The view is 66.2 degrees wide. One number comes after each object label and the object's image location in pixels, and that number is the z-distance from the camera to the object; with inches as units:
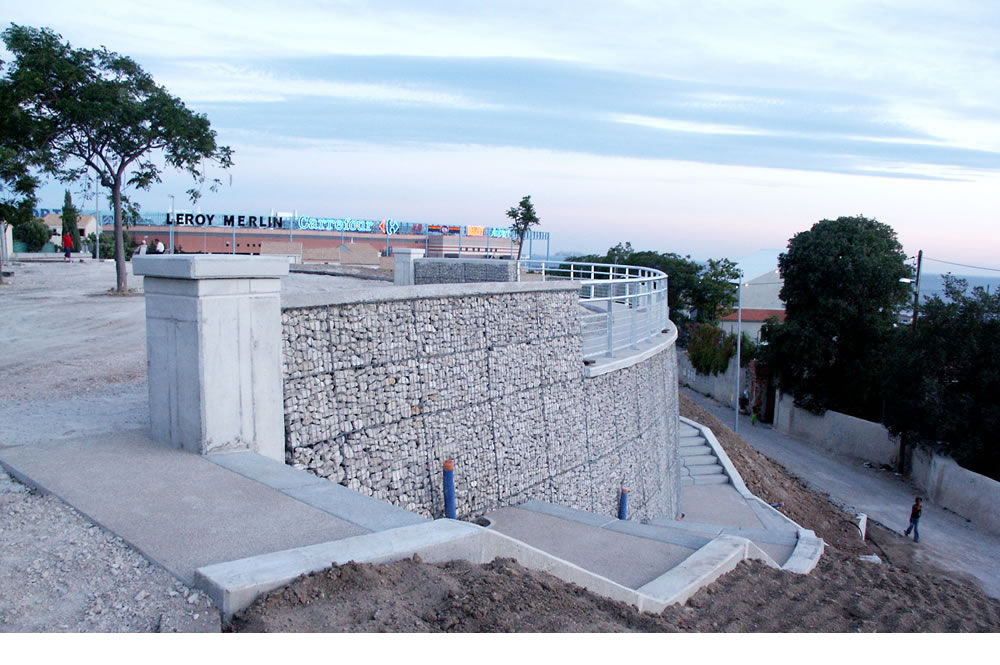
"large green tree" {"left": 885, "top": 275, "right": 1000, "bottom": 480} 1035.3
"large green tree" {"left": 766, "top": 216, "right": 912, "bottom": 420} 1397.6
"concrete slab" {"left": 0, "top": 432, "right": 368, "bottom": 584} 184.7
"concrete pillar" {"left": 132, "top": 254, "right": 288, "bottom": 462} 263.1
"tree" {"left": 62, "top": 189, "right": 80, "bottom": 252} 2096.3
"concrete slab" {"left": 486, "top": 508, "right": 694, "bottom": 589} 323.3
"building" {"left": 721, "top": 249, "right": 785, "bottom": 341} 2288.4
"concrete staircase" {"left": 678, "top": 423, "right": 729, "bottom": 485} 864.3
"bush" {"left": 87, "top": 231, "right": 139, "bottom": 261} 2021.4
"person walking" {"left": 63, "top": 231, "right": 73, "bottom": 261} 1642.5
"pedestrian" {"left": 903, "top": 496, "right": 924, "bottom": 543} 872.3
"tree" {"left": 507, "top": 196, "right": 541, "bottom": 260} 1508.4
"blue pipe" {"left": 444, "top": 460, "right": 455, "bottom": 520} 368.5
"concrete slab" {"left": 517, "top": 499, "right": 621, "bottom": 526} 399.9
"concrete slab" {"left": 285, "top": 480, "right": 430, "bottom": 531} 203.9
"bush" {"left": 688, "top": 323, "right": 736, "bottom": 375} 1771.7
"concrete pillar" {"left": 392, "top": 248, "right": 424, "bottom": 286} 751.1
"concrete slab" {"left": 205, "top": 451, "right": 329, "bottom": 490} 238.5
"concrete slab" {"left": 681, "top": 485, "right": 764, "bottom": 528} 727.7
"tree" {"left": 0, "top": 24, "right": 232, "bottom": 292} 796.0
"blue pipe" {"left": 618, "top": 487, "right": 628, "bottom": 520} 554.7
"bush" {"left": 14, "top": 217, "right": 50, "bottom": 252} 2314.2
